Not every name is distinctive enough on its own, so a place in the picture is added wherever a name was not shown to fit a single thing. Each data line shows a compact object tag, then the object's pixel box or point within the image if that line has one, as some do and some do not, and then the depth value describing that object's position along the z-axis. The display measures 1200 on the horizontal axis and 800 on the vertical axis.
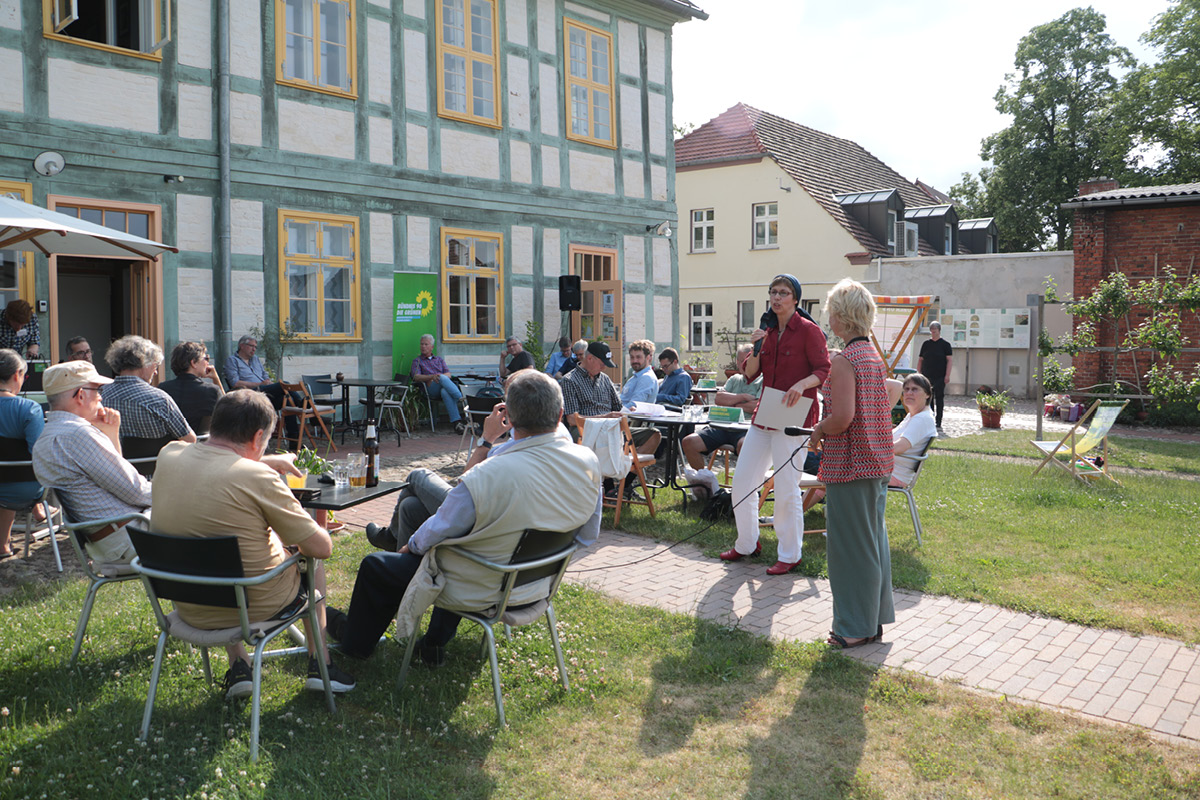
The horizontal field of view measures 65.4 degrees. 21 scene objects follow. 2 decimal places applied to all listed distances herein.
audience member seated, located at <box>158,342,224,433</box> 6.40
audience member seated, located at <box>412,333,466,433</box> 12.98
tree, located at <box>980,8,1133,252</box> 30.45
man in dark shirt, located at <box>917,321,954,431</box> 14.70
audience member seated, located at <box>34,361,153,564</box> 4.24
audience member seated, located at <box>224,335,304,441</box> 10.82
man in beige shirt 3.25
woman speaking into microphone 5.45
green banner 13.11
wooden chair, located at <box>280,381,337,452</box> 10.56
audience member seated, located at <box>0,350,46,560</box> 5.38
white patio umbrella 7.06
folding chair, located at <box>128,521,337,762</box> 3.15
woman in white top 6.47
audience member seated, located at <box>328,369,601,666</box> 3.49
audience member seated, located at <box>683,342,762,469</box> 8.05
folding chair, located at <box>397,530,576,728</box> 3.54
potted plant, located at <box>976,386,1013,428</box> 15.04
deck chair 8.86
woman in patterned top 4.32
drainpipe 11.24
